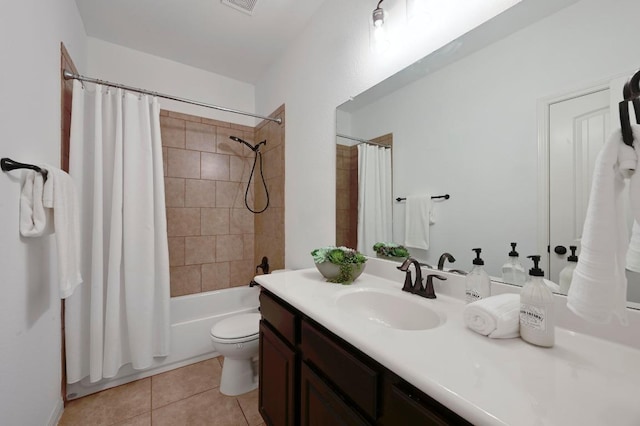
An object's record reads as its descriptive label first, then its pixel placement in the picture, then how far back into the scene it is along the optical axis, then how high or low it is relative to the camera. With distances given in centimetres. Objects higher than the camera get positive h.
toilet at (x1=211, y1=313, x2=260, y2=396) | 163 -93
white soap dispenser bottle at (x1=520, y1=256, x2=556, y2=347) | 64 -26
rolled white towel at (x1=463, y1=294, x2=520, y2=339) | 67 -29
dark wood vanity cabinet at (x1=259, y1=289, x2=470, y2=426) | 58 -51
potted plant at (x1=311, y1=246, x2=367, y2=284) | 124 -27
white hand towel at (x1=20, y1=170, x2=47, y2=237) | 103 +3
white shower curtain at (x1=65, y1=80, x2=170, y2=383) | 164 -17
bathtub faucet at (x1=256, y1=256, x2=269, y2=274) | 247 -52
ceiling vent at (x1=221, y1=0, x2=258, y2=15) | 167 +138
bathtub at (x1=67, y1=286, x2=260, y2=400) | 177 -97
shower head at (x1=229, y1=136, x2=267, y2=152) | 253 +70
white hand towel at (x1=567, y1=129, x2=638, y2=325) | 46 -7
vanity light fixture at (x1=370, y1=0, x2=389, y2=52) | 123 +92
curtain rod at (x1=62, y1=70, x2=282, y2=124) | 154 +86
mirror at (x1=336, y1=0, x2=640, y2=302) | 73 +35
